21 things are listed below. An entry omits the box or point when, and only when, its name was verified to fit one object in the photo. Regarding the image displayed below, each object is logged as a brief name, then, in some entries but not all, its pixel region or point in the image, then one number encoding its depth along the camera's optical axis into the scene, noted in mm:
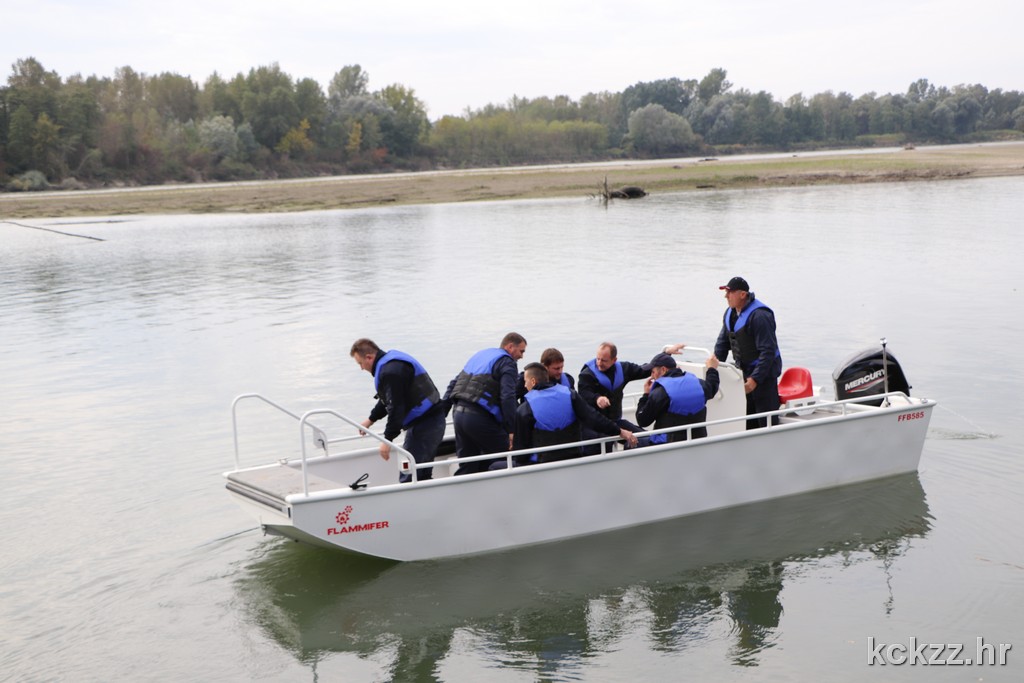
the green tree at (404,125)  116562
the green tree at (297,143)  103750
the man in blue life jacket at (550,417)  8406
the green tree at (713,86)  169875
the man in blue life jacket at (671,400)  8836
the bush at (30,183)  77062
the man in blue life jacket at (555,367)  8508
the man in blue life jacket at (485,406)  8344
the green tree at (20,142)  81625
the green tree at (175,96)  116062
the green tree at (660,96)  164000
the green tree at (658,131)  130875
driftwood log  51812
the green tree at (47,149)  81938
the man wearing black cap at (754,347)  9352
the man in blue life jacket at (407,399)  8258
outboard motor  9906
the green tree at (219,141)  95312
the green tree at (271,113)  105812
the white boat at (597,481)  7777
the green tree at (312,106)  109750
